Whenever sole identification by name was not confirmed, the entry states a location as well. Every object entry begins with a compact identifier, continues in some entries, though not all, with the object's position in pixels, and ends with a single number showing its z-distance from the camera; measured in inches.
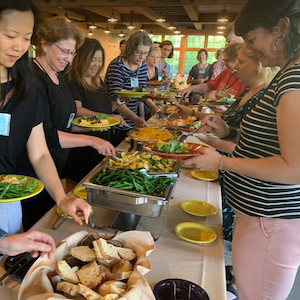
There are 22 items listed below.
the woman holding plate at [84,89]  85.4
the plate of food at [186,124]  79.9
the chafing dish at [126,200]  40.6
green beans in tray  42.8
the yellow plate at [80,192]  52.5
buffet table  34.9
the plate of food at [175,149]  45.0
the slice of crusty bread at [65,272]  27.2
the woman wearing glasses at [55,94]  60.6
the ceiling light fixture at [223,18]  241.8
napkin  25.5
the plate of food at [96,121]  73.2
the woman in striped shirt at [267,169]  34.9
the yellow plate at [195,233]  42.8
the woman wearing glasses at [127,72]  104.3
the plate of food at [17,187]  37.0
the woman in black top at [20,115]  39.0
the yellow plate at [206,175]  66.5
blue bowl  31.4
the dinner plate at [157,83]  142.7
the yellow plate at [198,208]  50.1
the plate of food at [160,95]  122.1
